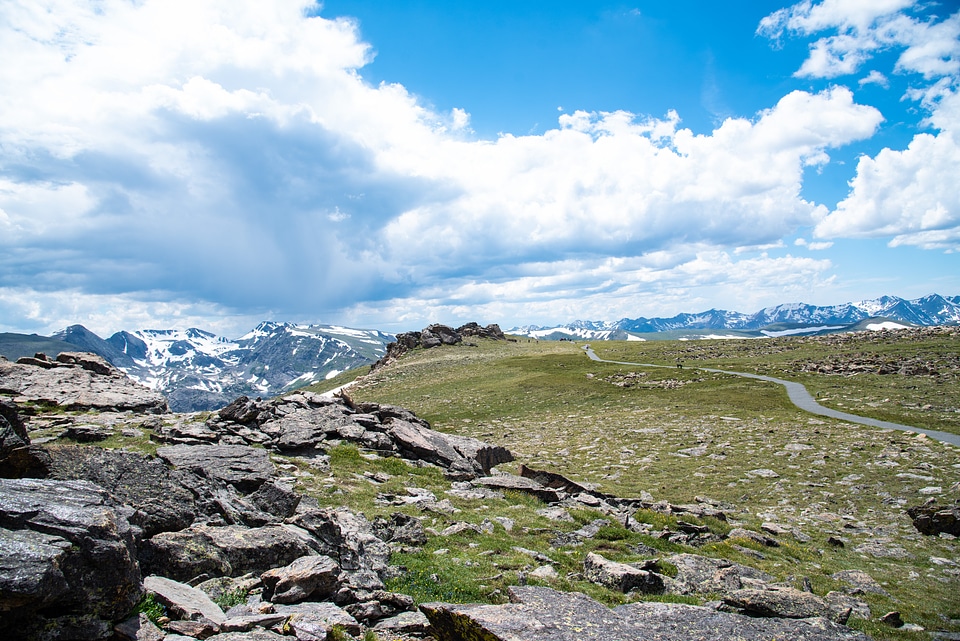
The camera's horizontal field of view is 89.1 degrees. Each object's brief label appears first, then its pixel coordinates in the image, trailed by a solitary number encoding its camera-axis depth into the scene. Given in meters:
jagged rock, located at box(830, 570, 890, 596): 14.70
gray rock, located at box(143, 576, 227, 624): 8.95
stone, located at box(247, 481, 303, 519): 15.45
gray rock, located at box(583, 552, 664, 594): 12.58
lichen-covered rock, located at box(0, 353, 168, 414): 32.38
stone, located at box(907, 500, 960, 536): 19.53
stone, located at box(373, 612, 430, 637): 9.68
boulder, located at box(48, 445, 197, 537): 11.35
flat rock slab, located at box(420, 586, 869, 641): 8.68
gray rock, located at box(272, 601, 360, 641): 8.72
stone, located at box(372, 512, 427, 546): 15.47
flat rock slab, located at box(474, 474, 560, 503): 22.61
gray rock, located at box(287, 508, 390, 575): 12.54
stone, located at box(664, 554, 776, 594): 12.69
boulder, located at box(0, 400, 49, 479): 10.08
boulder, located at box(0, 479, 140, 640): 6.72
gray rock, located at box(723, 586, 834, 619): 10.64
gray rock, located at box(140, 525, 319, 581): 10.72
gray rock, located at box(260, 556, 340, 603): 10.17
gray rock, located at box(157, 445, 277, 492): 17.39
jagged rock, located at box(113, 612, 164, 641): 7.71
